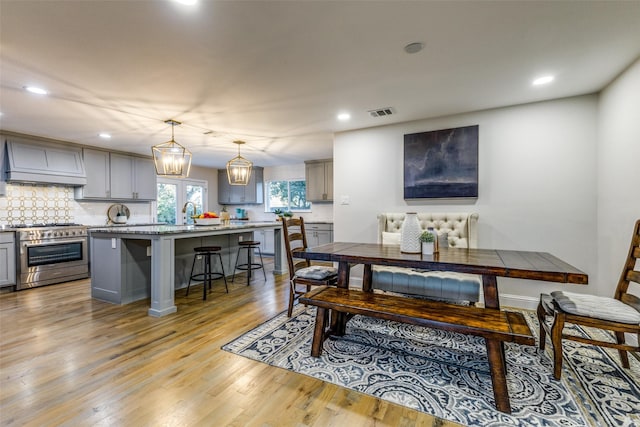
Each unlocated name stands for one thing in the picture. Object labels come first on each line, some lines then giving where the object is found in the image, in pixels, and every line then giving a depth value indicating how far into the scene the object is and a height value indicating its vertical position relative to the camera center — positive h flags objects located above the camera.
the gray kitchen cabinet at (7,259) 4.02 -0.66
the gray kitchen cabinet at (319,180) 6.60 +0.70
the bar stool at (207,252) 3.88 -0.55
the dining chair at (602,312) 1.79 -0.64
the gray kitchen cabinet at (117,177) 5.27 +0.65
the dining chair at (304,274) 2.89 -0.65
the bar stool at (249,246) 4.43 -0.57
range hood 4.33 +0.75
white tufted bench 2.88 -0.66
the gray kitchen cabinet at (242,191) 7.65 +0.53
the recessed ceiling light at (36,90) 2.80 +1.18
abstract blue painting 3.61 +0.60
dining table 1.76 -0.36
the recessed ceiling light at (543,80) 2.68 +1.21
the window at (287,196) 7.46 +0.38
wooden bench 1.65 -0.67
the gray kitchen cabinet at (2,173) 4.29 +0.56
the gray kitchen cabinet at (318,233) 6.43 -0.50
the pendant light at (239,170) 4.43 +0.61
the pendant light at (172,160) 3.50 +0.60
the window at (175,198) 6.84 +0.30
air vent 3.53 +1.22
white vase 2.46 -0.21
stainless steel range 4.18 -0.65
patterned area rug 1.63 -1.11
